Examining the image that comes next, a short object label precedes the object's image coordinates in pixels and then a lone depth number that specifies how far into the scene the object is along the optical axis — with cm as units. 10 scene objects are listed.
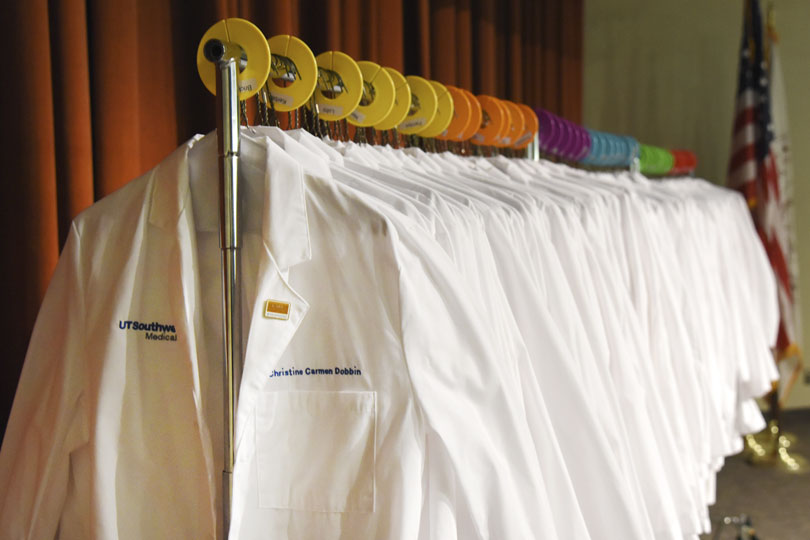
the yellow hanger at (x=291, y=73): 109
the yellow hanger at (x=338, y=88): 124
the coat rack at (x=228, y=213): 87
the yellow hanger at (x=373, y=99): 133
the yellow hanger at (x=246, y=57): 96
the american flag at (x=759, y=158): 380
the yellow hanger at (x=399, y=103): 140
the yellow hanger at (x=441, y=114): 159
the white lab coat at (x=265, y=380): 96
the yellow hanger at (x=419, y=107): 152
